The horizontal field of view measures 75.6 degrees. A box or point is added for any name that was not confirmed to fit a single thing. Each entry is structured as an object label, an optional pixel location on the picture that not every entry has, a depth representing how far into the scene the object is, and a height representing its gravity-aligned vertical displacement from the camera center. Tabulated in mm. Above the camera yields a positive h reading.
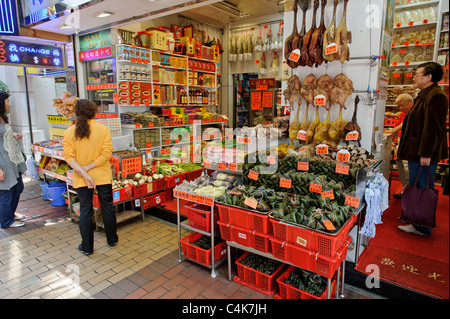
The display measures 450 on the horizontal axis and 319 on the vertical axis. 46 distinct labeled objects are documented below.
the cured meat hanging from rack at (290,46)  3793 +813
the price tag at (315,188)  3012 -821
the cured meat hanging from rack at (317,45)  3572 +767
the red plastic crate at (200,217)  3322 -1251
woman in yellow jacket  3504 -623
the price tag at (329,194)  2908 -848
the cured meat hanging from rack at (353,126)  3682 -227
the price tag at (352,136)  3607 -344
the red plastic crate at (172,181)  5332 -1333
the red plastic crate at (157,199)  5086 -1613
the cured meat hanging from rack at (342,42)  3426 +768
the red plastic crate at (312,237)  2459 -1128
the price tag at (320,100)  3783 +105
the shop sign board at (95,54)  6162 +1186
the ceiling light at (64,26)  5809 +1647
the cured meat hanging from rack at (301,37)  3743 +910
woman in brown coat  3381 -238
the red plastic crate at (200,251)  3387 -1692
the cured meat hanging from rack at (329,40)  3473 +811
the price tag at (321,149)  3503 -492
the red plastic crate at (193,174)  5824 -1329
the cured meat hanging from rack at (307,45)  3645 +786
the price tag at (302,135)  4004 -366
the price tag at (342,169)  3109 -647
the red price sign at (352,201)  2822 -900
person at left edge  4352 -924
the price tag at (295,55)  3691 +669
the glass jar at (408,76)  6672 +730
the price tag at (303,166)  3388 -670
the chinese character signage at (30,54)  5086 +1006
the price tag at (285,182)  3213 -817
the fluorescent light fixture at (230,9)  8155 +2902
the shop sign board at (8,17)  5426 +1714
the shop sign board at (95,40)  6179 +1488
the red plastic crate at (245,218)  2844 -1115
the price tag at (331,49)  3391 +692
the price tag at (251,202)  2874 -924
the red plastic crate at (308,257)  2492 -1327
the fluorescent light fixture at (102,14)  5115 +1669
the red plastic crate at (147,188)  4859 -1358
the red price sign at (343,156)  3312 -541
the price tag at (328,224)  2475 -985
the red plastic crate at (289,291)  2713 -1736
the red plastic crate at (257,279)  3014 -1803
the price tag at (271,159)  3605 -631
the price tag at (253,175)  3418 -776
